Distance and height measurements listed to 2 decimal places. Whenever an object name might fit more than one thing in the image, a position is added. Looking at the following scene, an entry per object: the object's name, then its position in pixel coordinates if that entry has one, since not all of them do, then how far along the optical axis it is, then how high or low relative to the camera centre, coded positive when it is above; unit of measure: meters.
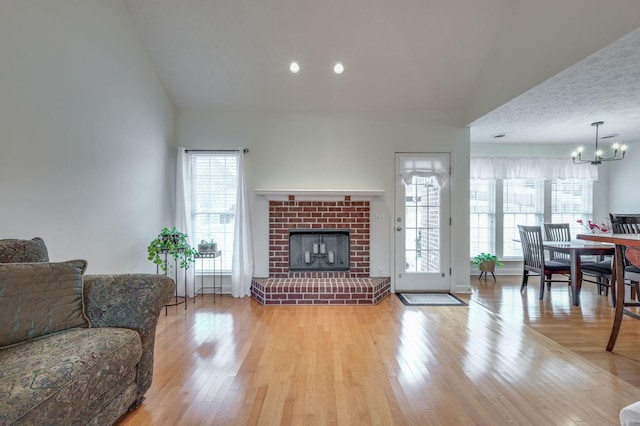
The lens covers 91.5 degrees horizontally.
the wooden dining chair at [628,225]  3.79 -0.16
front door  4.44 -0.13
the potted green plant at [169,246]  3.51 -0.38
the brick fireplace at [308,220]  4.38 -0.10
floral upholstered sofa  1.20 -0.61
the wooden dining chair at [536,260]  4.02 -0.64
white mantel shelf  4.20 +0.26
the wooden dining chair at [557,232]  4.63 -0.29
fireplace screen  4.41 -0.53
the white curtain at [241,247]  4.22 -0.46
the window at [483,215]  5.49 -0.04
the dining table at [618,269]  2.43 -0.46
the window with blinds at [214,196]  4.37 +0.24
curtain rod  4.31 +0.87
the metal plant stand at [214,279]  4.26 -0.93
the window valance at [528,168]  5.42 +0.77
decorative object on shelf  4.06 -0.44
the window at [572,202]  5.57 +0.19
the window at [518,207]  5.50 +0.10
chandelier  4.09 +0.87
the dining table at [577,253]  3.64 -0.48
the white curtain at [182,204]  4.21 +0.12
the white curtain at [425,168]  4.43 +0.64
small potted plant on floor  5.14 -0.83
